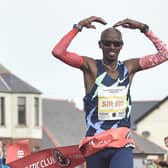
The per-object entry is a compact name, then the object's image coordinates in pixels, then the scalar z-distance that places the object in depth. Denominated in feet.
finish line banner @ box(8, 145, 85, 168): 54.15
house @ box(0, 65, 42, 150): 528.39
